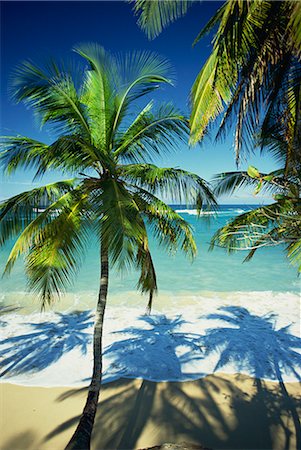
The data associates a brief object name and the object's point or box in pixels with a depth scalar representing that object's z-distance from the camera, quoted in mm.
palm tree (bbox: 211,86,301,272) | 3557
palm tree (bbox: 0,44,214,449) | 3859
